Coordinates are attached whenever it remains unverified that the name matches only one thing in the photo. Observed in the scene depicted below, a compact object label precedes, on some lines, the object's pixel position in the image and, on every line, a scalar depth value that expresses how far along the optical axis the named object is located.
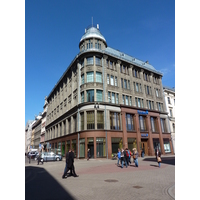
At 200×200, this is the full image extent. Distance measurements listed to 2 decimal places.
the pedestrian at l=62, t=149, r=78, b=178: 10.54
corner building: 27.45
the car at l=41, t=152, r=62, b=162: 26.45
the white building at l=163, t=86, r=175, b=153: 42.83
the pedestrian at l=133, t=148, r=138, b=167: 15.22
